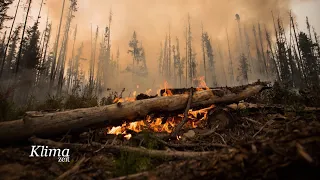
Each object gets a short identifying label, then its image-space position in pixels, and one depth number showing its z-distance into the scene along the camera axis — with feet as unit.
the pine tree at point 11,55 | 120.26
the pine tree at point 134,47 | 195.52
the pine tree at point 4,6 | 52.95
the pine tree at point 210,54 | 200.64
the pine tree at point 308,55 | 113.46
